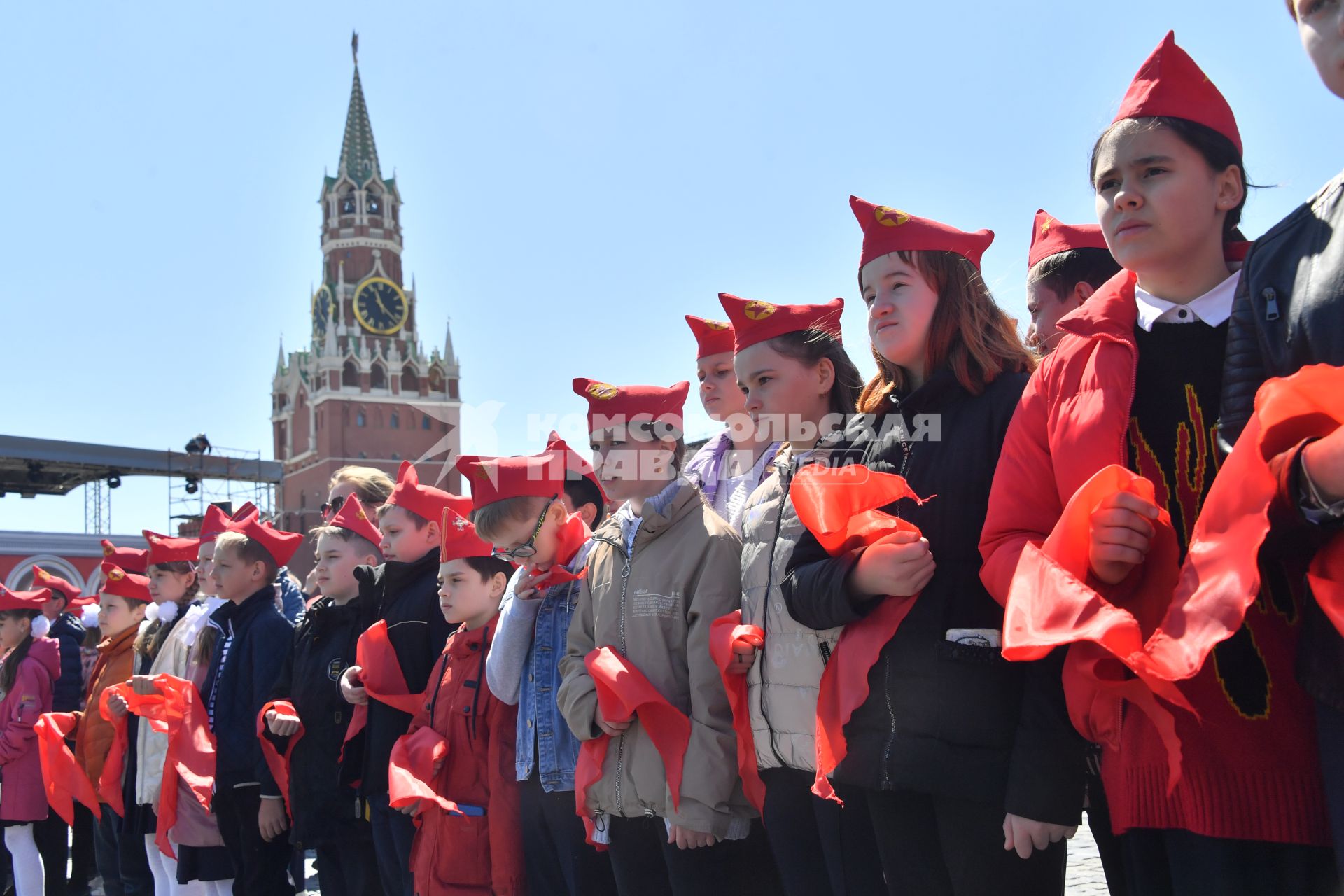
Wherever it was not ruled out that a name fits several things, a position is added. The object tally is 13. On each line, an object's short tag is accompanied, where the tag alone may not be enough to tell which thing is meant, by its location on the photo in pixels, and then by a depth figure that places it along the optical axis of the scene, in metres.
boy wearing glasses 3.94
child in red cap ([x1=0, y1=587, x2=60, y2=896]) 7.10
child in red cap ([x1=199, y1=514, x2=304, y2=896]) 5.33
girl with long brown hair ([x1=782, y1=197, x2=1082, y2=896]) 2.16
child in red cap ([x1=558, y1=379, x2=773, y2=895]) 3.17
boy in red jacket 4.14
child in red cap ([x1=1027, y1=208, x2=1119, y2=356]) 3.12
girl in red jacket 1.69
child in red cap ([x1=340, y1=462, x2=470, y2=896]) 4.64
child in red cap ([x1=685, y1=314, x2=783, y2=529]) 4.23
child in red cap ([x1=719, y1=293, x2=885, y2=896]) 2.75
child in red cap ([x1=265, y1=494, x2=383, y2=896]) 4.89
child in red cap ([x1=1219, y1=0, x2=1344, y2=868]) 1.49
